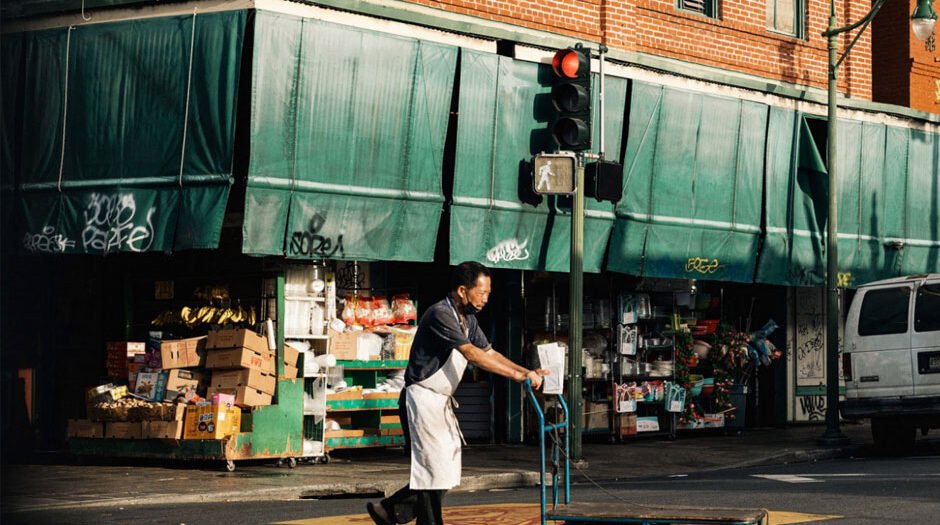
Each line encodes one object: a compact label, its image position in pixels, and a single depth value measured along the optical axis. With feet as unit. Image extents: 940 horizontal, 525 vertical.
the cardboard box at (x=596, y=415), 64.44
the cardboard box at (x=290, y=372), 51.11
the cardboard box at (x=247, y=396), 49.16
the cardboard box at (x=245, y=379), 49.26
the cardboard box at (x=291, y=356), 51.23
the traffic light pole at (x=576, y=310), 52.90
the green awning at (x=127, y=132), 47.98
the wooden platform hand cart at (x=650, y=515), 24.91
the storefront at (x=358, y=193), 48.55
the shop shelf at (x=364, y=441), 53.31
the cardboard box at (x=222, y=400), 48.47
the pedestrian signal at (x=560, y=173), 53.01
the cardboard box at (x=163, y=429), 48.96
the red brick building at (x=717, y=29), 61.26
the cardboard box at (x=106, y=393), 51.06
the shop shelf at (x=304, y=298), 52.27
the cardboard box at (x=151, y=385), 50.29
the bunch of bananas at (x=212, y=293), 52.24
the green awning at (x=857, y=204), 69.89
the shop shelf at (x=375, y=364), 54.34
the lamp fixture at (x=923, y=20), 65.62
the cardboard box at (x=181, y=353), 50.11
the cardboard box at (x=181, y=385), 49.83
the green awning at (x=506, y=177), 54.70
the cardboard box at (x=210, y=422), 48.34
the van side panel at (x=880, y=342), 56.90
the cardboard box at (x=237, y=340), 49.24
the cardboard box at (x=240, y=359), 49.08
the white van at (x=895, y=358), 56.08
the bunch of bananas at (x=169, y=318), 53.06
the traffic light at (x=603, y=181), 55.52
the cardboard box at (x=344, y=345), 53.98
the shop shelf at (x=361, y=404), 53.16
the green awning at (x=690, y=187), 62.03
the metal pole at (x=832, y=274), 62.69
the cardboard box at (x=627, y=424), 65.00
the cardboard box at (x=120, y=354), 52.21
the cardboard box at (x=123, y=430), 49.96
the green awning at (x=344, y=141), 48.19
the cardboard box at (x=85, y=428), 51.01
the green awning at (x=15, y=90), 49.90
